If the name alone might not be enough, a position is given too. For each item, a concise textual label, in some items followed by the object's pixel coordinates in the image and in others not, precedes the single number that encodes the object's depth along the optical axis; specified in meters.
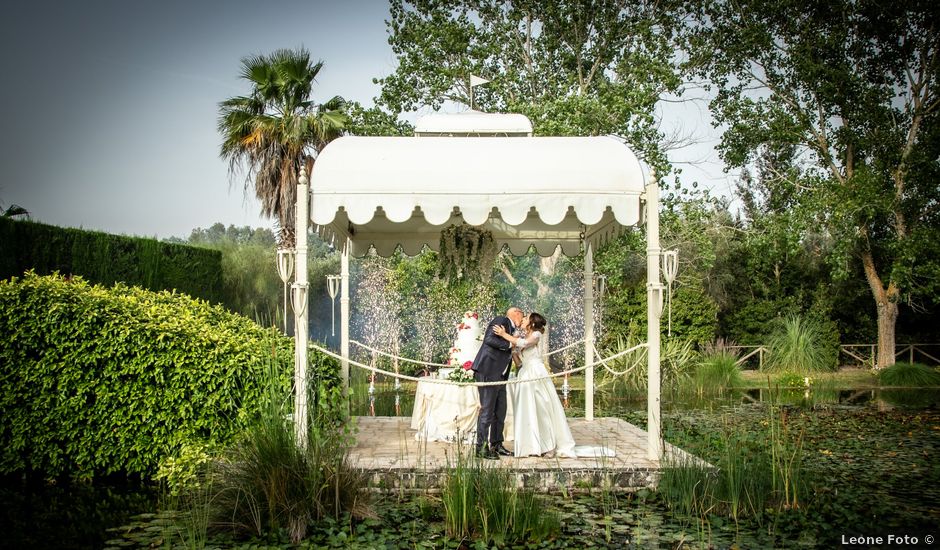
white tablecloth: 7.15
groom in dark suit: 6.26
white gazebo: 5.92
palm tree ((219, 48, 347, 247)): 14.48
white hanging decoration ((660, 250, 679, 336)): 5.72
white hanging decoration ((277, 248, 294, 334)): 5.59
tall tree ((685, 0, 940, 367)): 16.38
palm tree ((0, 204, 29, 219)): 11.55
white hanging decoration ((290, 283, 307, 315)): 5.76
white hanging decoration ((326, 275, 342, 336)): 8.63
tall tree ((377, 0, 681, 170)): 16.83
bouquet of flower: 6.98
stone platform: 5.76
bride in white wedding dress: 6.39
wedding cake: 7.24
